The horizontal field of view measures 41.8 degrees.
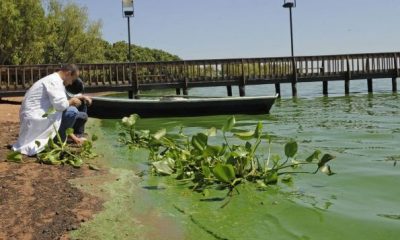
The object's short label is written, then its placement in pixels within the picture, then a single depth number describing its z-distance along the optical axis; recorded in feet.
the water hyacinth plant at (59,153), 21.45
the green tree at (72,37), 141.28
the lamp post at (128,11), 97.47
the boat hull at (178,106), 48.57
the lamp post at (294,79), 91.61
